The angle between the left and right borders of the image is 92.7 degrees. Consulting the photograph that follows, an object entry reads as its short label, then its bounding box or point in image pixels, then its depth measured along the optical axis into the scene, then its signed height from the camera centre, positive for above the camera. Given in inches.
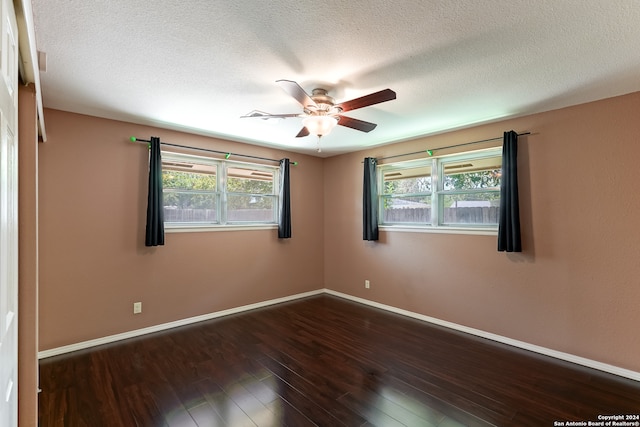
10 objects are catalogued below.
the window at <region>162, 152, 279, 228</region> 152.7 +13.2
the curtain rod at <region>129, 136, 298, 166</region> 138.3 +34.7
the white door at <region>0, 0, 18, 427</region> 37.9 +0.1
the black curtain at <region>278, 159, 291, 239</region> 184.7 +7.9
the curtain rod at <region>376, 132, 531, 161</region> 135.9 +32.8
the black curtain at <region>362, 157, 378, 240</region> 178.5 +7.5
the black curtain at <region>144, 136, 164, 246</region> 136.9 +7.2
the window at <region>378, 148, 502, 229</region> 141.2 +11.3
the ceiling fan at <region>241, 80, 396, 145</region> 91.3 +33.1
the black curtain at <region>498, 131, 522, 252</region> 125.2 +4.9
